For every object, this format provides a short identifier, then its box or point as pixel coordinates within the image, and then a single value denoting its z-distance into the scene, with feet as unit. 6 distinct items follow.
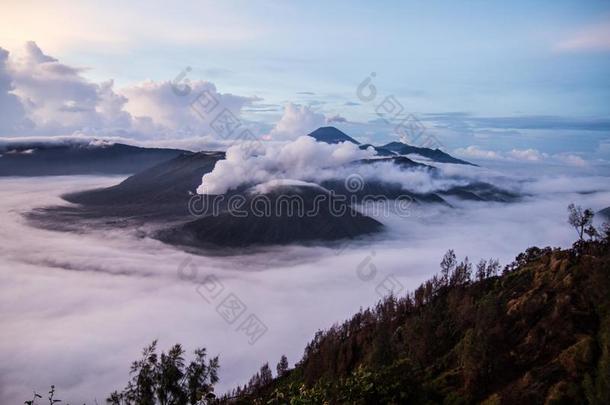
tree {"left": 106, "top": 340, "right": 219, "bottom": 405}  144.66
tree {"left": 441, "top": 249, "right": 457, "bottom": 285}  502.71
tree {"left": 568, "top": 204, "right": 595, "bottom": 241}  352.28
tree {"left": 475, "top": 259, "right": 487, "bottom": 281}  463.83
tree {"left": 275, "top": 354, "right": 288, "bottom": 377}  439.63
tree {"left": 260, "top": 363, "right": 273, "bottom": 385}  418.74
